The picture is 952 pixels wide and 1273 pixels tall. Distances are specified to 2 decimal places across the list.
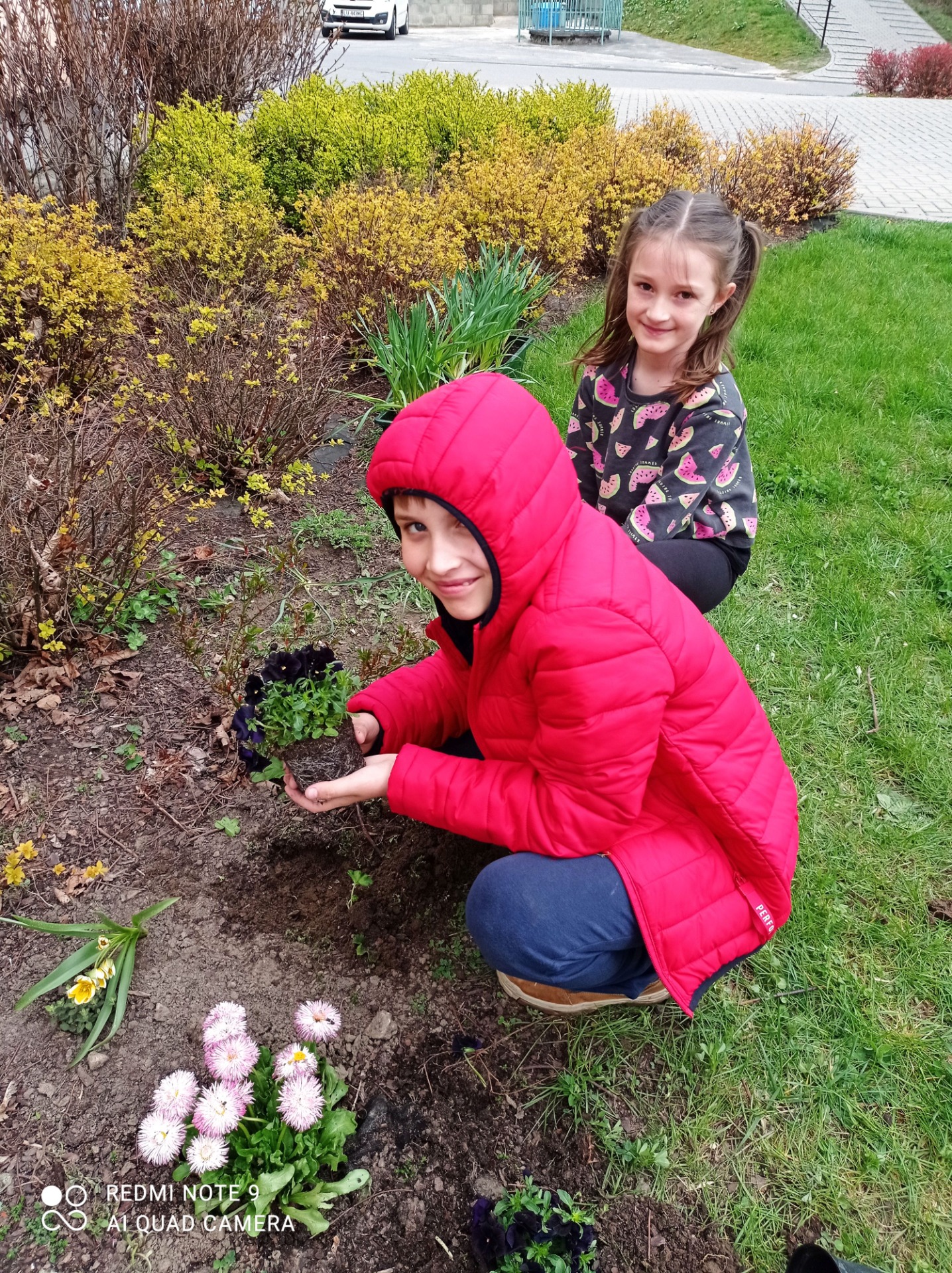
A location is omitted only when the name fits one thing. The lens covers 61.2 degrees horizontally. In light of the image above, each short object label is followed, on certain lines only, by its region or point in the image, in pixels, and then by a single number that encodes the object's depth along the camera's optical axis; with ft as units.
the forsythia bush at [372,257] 13.87
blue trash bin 73.51
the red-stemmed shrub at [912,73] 51.85
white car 62.34
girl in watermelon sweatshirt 6.83
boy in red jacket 4.15
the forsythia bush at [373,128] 19.52
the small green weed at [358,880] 6.50
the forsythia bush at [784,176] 23.02
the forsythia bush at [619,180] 19.45
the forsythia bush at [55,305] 11.09
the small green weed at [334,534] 10.59
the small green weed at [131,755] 7.42
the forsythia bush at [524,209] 16.48
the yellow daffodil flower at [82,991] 5.25
